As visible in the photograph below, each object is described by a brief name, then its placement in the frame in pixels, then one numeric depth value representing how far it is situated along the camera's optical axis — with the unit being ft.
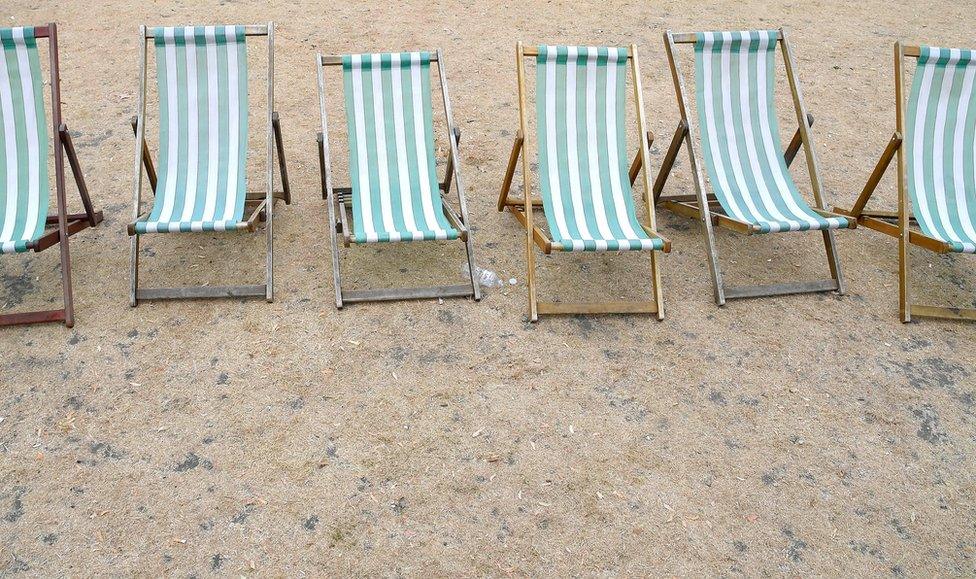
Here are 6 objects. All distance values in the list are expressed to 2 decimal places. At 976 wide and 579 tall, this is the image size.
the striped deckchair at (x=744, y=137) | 13.15
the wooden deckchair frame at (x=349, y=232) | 12.28
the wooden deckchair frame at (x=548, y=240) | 12.21
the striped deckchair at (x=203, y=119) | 12.85
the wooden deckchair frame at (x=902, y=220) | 12.60
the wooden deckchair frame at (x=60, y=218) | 11.53
